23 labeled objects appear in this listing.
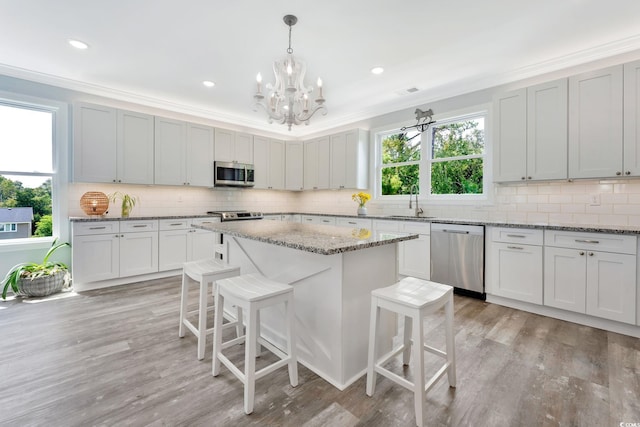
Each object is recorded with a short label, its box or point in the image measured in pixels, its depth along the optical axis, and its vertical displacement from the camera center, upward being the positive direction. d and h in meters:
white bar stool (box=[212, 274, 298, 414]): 1.56 -0.59
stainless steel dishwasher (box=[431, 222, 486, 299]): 3.32 -0.53
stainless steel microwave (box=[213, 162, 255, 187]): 5.04 +0.66
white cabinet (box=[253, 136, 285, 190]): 5.64 +0.96
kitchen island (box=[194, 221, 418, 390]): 1.75 -0.49
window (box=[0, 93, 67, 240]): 3.56 +0.59
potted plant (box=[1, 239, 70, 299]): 3.31 -0.79
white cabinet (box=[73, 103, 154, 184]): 3.80 +0.90
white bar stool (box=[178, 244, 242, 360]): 2.07 -0.50
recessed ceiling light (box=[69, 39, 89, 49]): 2.92 +1.69
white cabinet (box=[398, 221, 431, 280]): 3.75 -0.55
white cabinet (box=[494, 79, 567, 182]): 3.04 +0.87
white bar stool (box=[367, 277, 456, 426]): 1.44 -0.58
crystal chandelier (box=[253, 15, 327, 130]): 2.58 +1.08
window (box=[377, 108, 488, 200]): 3.97 +0.77
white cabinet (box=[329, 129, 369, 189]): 5.01 +0.92
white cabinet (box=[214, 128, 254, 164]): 5.09 +1.17
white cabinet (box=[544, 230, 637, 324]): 2.47 -0.56
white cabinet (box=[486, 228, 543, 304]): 2.93 -0.54
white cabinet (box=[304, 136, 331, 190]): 5.54 +0.94
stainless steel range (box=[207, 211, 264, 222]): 4.69 -0.07
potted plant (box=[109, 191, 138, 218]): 4.12 +0.16
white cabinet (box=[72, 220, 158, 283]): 3.57 -0.50
